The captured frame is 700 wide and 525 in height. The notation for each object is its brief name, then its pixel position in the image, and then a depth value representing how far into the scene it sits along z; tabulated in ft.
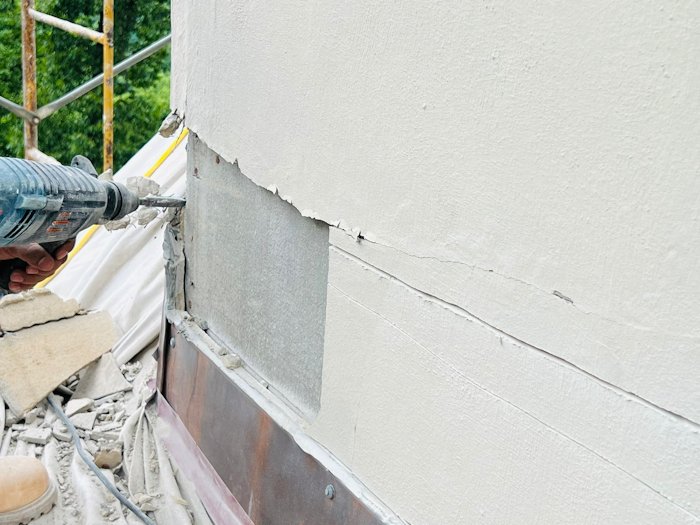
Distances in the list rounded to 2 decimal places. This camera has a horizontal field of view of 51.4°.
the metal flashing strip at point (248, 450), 6.10
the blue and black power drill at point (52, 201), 6.82
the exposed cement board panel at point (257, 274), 6.41
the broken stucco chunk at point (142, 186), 8.57
